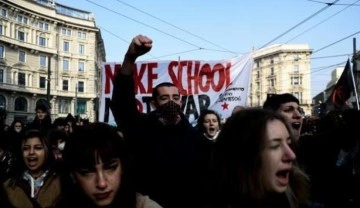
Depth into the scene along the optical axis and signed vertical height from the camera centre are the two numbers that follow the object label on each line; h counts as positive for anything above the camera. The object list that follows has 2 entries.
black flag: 8.17 +0.38
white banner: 6.73 +0.46
